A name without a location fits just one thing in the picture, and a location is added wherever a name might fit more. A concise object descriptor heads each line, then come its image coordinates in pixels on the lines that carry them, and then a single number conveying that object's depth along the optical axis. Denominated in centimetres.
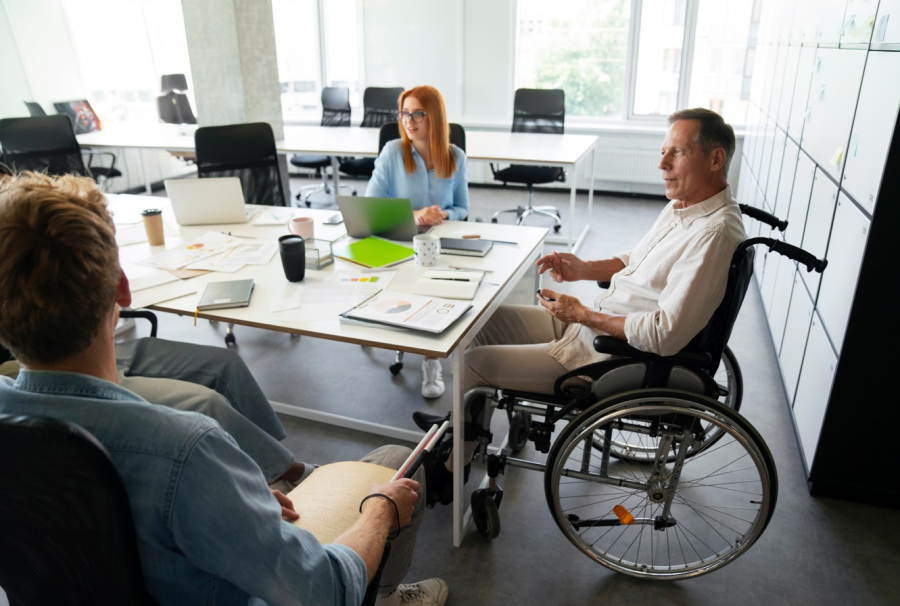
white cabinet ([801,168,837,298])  242
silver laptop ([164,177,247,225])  272
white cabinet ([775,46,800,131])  350
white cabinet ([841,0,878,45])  218
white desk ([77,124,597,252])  446
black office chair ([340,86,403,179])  544
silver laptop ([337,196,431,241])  242
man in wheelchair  165
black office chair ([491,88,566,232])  512
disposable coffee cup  252
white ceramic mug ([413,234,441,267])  225
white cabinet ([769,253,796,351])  302
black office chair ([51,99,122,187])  620
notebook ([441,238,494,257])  239
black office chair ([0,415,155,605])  71
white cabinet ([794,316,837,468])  218
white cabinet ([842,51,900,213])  189
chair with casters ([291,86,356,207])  582
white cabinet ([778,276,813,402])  259
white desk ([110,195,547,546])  177
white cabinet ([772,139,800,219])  319
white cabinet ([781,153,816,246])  280
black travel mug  211
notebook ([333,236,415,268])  232
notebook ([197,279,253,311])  198
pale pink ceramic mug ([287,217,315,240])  253
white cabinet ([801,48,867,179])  231
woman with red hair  290
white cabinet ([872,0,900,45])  193
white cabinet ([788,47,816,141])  311
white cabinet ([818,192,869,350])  203
